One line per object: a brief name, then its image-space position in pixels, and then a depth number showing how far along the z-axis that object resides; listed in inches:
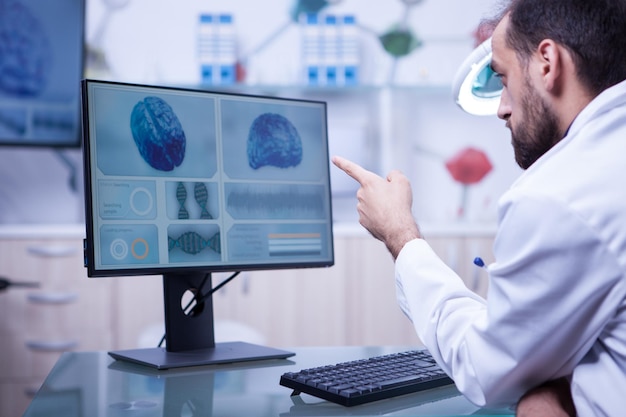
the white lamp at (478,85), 54.4
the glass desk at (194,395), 38.6
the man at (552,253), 32.9
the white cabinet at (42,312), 114.3
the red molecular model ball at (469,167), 140.9
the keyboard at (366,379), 40.1
